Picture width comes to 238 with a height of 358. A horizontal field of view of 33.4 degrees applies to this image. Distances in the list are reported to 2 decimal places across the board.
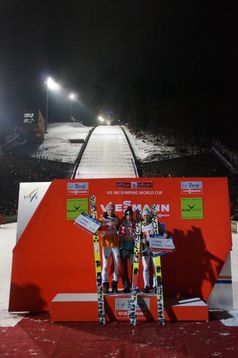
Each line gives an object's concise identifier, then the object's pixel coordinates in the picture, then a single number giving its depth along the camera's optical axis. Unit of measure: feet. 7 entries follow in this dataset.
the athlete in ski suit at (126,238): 21.20
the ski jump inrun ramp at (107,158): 121.29
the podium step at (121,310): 19.45
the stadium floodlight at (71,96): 301.24
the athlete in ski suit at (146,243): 20.65
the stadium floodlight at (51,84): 194.68
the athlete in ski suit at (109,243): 21.11
